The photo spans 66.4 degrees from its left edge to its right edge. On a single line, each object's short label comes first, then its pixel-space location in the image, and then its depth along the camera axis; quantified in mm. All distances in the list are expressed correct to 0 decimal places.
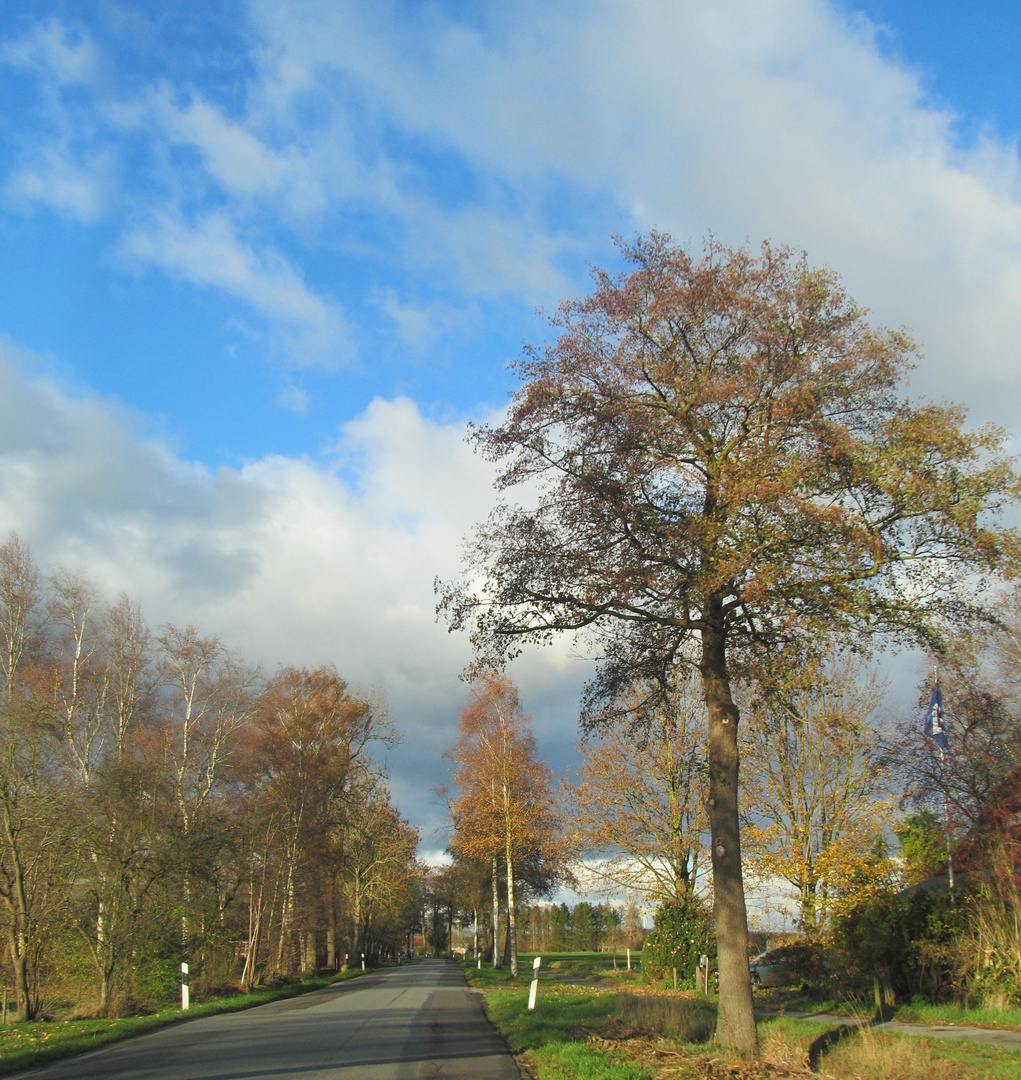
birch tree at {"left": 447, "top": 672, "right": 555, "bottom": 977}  30672
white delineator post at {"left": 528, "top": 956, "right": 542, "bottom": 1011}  16575
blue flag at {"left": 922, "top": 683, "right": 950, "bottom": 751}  21125
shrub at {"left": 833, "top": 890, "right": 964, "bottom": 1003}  16844
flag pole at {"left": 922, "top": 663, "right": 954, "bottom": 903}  21141
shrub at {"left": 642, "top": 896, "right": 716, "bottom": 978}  23516
